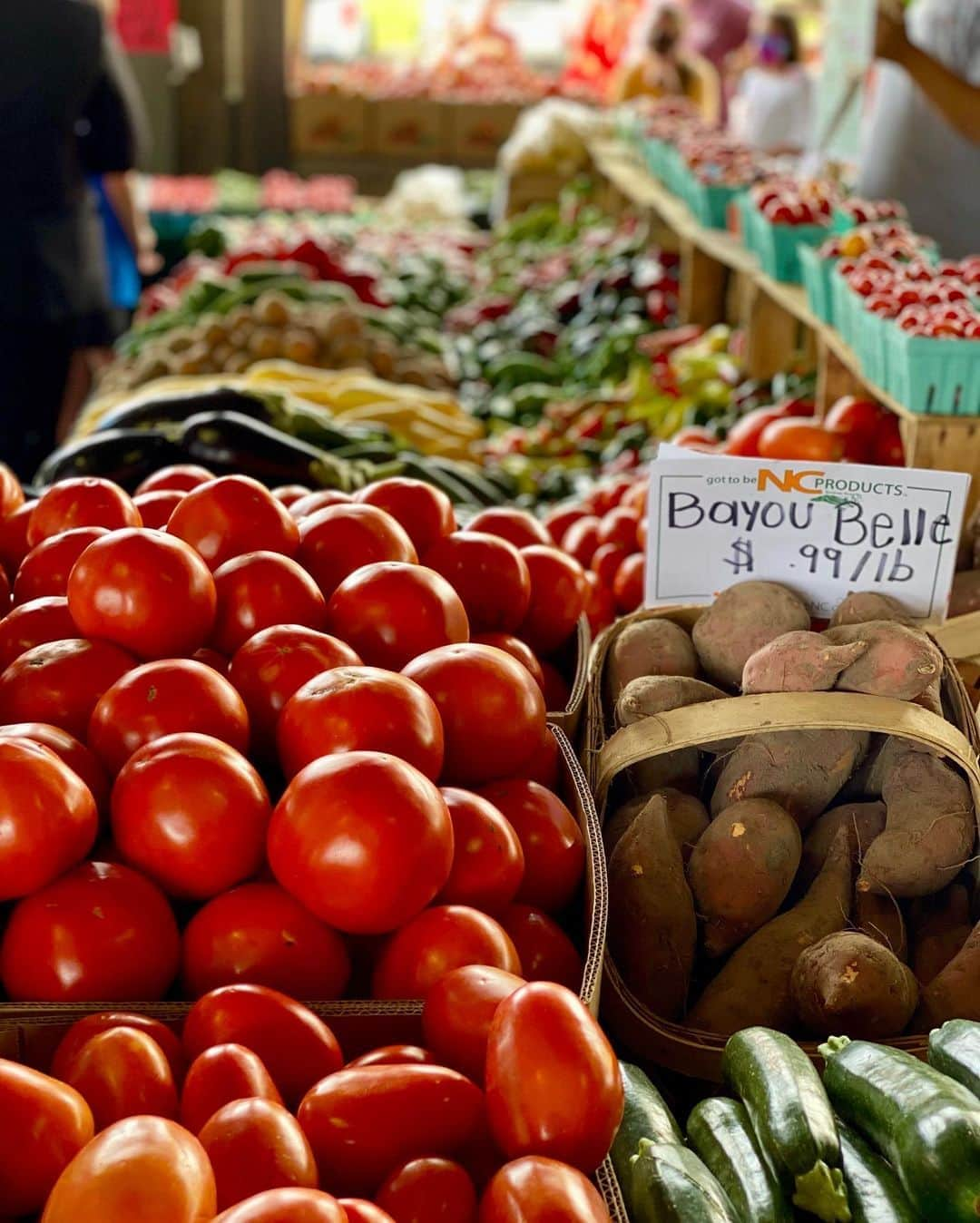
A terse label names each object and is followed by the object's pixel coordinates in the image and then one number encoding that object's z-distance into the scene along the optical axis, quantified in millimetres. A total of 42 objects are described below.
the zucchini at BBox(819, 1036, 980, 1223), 1180
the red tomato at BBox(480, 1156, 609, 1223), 972
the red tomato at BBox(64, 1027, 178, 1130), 1095
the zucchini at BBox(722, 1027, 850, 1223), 1213
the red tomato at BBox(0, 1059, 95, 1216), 1010
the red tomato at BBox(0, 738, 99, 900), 1274
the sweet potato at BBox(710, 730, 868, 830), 1760
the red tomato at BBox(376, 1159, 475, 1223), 1013
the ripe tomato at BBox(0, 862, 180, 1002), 1278
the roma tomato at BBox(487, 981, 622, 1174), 1053
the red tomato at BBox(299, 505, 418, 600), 1813
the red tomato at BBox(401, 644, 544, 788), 1553
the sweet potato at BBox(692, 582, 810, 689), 1893
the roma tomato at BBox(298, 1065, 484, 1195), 1059
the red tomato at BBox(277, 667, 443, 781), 1382
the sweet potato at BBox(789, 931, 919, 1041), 1552
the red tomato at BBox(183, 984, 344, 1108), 1163
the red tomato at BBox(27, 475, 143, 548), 1888
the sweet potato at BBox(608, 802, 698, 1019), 1688
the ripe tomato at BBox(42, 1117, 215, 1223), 896
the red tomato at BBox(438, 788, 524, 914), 1394
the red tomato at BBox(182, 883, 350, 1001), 1294
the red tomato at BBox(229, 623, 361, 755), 1529
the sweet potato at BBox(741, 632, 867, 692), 1718
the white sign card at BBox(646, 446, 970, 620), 1913
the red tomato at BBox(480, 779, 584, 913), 1538
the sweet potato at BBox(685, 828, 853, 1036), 1655
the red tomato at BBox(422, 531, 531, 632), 1910
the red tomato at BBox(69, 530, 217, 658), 1567
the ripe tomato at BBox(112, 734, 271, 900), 1323
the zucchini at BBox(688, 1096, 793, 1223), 1247
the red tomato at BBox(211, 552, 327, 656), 1658
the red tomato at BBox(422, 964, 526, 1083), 1166
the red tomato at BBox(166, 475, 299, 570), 1792
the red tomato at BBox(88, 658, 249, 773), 1432
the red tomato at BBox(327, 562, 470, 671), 1664
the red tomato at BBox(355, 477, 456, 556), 2000
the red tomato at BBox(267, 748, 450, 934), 1253
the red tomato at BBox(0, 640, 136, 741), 1536
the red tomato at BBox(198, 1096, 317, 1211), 976
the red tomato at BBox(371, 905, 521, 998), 1278
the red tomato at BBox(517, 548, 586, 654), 2037
